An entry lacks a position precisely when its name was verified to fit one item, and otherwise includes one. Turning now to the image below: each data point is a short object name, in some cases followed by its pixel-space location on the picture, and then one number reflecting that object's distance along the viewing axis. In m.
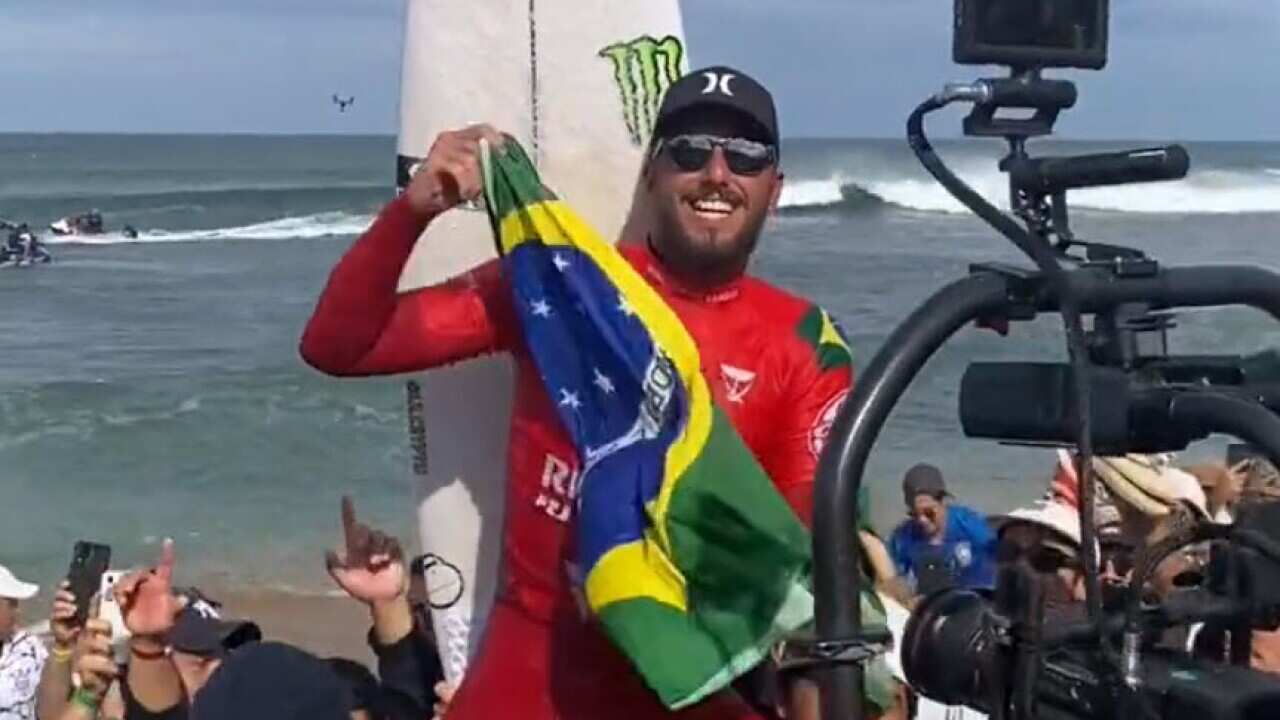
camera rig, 1.58
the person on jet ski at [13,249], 29.59
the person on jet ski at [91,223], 36.91
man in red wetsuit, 2.99
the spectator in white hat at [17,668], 4.91
